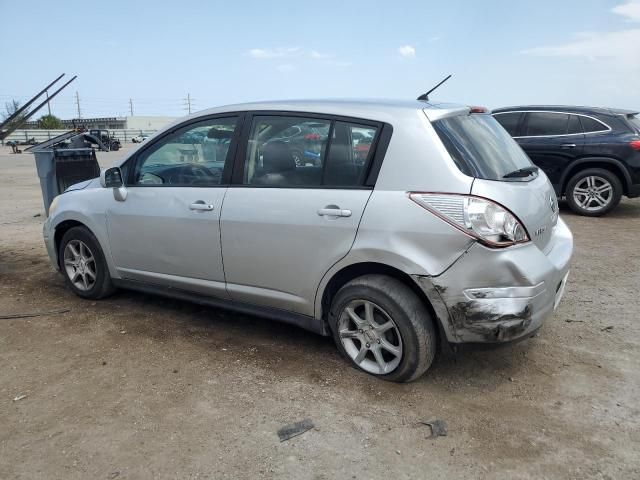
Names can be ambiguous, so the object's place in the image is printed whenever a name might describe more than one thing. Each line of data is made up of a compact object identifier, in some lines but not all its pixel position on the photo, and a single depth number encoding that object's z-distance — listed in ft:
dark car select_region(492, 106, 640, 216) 26.81
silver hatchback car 9.41
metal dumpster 26.78
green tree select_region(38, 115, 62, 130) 255.50
